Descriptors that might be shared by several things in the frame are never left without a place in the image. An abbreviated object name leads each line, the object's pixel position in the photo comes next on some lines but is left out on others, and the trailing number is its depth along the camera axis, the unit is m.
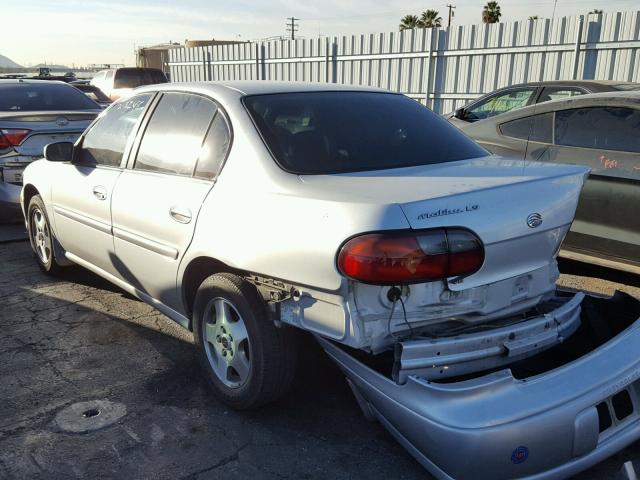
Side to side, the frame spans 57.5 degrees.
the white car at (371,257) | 2.18
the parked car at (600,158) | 4.25
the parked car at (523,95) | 6.72
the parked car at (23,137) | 6.25
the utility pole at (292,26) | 66.64
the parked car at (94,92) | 12.72
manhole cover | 2.91
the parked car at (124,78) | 18.25
